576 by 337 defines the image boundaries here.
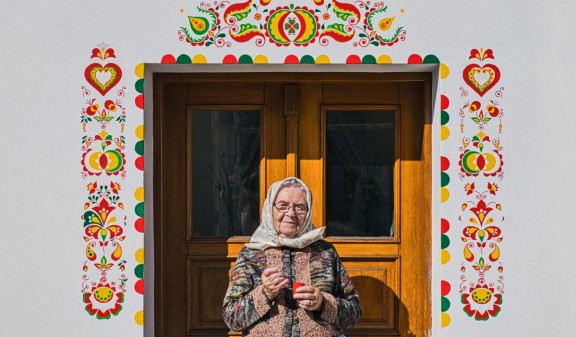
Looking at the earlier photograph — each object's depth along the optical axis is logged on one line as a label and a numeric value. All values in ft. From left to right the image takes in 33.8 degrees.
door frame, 17.17
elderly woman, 15.78
